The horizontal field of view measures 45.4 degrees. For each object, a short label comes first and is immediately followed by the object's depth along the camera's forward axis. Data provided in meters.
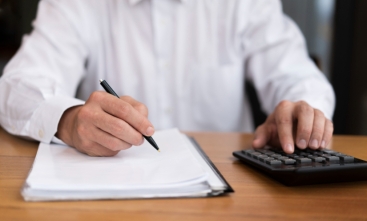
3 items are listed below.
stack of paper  0.49
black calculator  0.56
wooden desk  0.45
